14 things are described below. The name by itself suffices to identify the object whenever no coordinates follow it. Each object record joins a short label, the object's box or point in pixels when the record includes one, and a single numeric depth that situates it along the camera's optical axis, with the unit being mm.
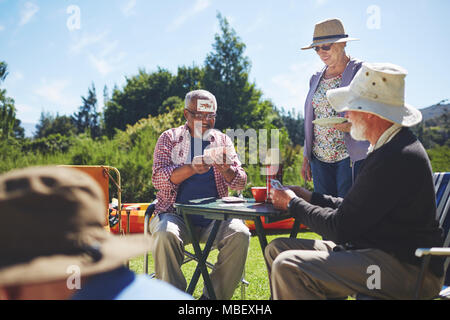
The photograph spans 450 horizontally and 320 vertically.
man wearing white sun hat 1800
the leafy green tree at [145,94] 35688
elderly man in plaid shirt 2941
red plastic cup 2793
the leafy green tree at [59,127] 53781
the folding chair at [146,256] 3113
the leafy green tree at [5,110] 15870
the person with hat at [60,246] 825
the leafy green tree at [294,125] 42125
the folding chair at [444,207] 2326
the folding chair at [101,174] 4117
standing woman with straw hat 3490
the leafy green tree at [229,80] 30675
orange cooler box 6426
